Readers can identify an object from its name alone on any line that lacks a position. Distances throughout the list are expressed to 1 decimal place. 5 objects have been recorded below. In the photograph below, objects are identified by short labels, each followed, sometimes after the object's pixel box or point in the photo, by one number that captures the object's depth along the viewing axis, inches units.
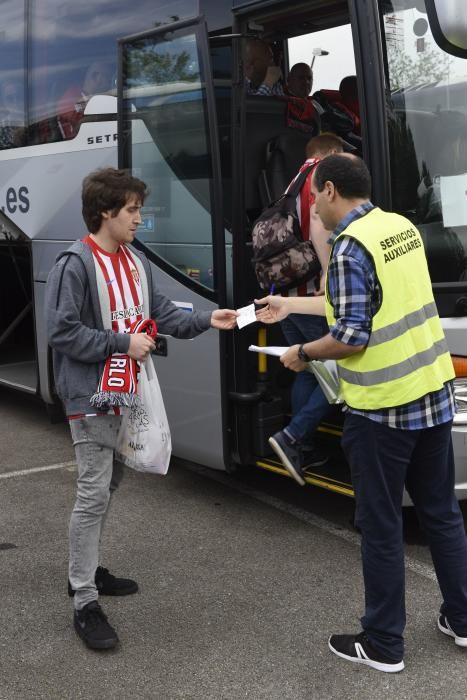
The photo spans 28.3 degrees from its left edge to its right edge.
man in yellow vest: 124.9
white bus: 167.6
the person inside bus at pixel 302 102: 214.5
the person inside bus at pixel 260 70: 189.2
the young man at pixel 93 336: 139.9
